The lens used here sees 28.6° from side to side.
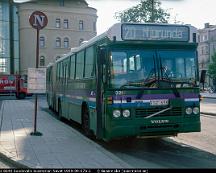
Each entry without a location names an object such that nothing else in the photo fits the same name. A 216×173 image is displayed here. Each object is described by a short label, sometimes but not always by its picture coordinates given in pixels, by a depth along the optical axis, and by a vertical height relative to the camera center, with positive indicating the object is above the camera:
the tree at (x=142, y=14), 57.92 +9.24
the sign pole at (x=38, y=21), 13.02 +1.80
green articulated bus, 10.18 -0.07
